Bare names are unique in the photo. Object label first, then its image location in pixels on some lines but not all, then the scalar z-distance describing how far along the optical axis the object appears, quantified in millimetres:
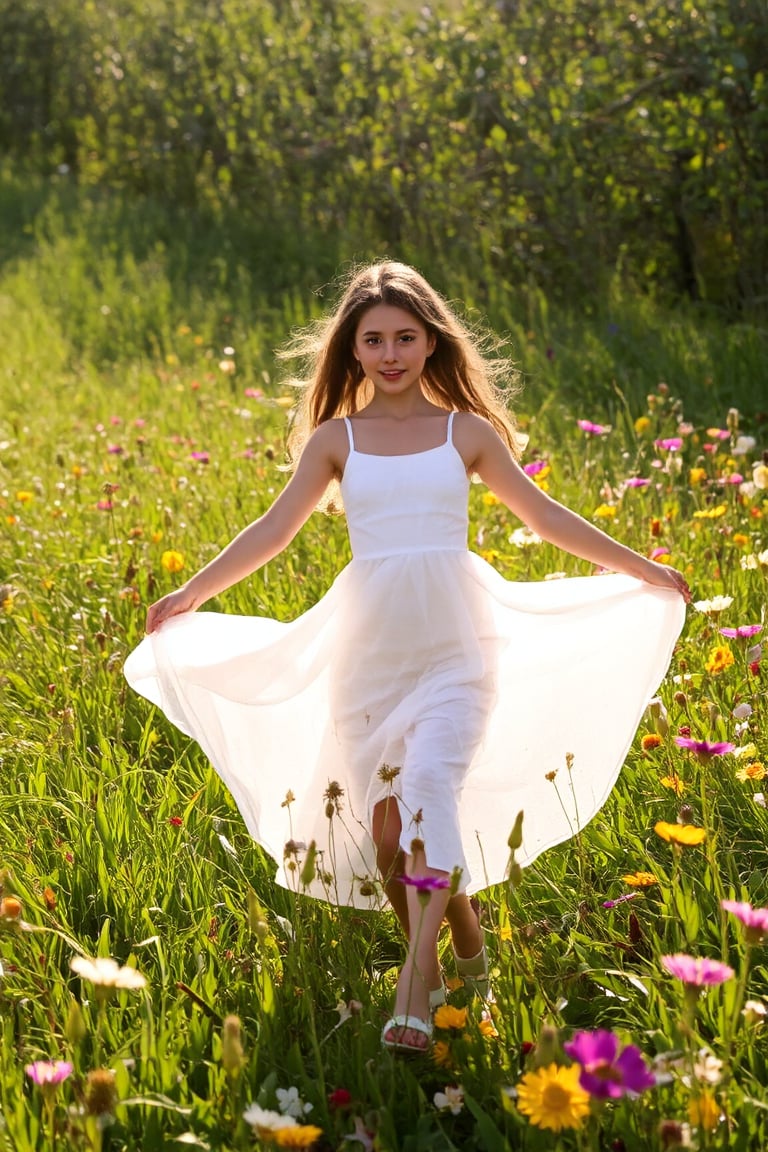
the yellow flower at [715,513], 7559
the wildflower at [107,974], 6189
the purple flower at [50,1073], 6250
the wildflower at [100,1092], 6156
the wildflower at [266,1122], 6159
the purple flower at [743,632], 7052
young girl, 6959
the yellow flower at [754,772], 6828
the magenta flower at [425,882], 6369
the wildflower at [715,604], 7185
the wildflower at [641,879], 6744
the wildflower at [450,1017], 6523
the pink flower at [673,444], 7952
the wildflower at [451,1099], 6458
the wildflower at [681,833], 6355
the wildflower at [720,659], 6972
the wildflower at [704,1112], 6159
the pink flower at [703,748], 6601
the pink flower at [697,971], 6172
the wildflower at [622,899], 6752
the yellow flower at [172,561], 7601
